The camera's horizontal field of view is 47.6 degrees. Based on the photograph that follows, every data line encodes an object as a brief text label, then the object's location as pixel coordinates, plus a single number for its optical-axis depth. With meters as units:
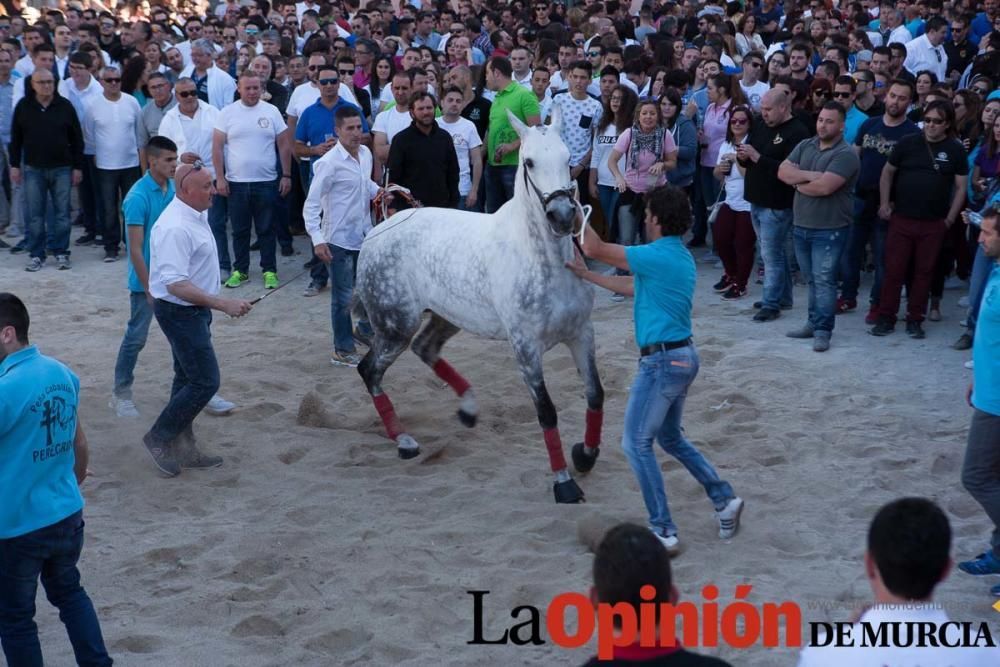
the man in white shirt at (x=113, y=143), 12.48
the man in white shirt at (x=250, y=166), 11.52
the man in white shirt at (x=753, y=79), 12.24
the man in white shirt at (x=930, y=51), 14.14
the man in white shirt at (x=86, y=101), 12.71
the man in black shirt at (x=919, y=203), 9.27
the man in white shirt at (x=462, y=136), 11.04
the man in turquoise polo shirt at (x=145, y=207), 7.87
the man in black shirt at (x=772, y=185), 10.00
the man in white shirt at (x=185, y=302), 6.95
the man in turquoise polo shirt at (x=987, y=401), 5.34
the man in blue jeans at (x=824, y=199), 9.25
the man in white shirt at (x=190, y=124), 11.56
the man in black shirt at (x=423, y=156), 9.95
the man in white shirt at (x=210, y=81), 13.29
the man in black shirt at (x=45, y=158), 12.10
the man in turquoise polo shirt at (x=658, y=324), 5.74
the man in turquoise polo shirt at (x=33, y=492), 4.52
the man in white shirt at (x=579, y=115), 11.66
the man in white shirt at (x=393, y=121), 11.25
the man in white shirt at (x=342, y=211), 9.07
